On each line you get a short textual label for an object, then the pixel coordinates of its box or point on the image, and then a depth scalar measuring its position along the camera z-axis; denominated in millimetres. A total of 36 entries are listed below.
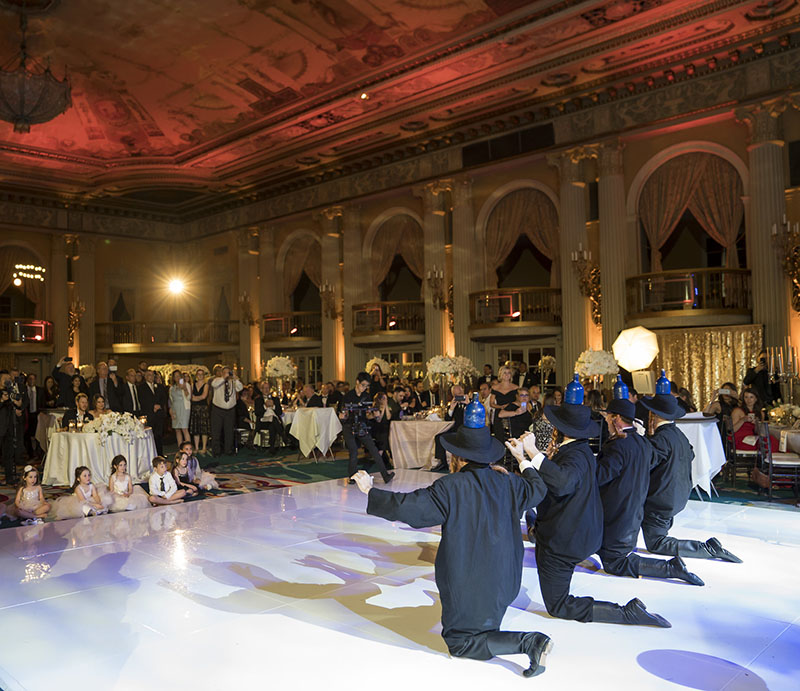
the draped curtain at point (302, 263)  21328
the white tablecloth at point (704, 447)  7852
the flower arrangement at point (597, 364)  12953
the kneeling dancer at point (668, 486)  5344
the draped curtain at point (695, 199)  14188
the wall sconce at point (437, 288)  17578
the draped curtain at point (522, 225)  16672
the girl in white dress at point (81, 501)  7492
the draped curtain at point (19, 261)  21406
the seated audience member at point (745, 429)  8672
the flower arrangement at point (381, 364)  17312
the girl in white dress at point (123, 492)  7855
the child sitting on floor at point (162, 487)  8234
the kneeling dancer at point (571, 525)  4020
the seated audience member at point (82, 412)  9594
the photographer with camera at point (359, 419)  9375
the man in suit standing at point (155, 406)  11562
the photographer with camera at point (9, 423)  9805
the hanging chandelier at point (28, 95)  12625
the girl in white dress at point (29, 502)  7348
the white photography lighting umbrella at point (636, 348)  12695
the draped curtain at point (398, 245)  19016
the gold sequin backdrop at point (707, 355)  13211
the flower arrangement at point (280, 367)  18719
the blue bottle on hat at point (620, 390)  5395
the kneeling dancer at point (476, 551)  3518
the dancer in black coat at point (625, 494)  4741
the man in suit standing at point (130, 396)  11466
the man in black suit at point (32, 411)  12258
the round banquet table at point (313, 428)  12102
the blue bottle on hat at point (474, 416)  3678
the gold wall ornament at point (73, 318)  21906
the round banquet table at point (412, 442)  10586
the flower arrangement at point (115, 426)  9141
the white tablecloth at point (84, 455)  9133
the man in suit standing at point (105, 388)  11109
